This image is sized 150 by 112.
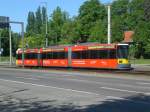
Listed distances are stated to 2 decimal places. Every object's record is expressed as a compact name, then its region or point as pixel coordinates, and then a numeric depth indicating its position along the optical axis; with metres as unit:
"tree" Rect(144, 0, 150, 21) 35.65
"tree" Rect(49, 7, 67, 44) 81.08
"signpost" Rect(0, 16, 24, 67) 42.70
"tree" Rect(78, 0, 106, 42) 75.62
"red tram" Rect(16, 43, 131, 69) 30.12
